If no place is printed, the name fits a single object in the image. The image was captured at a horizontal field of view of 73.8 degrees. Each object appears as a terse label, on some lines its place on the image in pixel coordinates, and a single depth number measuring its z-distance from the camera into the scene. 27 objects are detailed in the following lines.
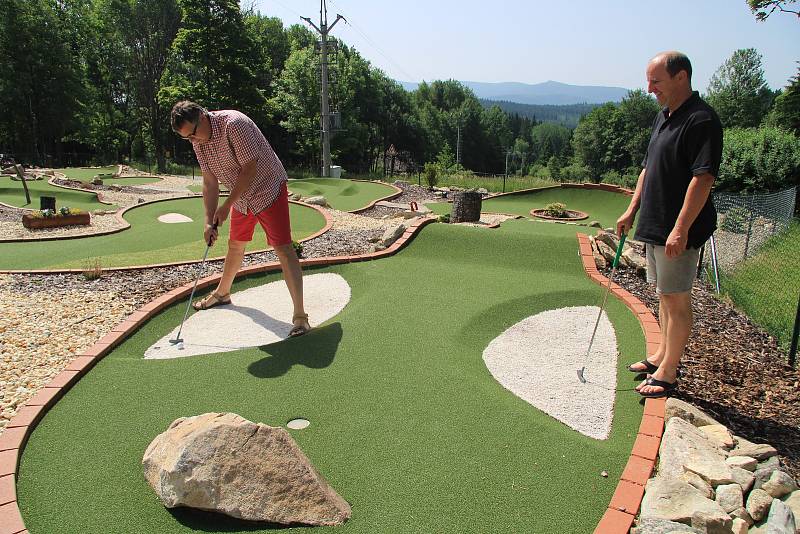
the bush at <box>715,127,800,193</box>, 15.85
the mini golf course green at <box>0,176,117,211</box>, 13.05
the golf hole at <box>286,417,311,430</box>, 2.86
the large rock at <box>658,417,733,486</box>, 2.40
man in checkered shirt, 3.67
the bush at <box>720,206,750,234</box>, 9.94
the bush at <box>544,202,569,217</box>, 13.29
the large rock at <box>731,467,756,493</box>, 2.37
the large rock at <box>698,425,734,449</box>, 2.70
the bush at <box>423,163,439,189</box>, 20.23
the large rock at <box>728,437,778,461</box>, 2.61
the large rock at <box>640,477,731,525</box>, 2.08
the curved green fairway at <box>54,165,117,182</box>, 19.62
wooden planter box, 9.38
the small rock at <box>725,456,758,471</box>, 2.50
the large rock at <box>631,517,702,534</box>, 1.96
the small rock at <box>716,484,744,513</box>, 2.24
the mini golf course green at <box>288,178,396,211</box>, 15.47
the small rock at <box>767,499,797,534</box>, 2.02
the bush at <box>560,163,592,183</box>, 59.42
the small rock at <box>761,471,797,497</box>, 2.30
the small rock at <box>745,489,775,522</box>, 2.19
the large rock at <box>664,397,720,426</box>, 2.87
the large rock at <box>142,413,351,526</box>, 2.10
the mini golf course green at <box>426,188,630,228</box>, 14.73
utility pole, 21.64
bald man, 2.62
